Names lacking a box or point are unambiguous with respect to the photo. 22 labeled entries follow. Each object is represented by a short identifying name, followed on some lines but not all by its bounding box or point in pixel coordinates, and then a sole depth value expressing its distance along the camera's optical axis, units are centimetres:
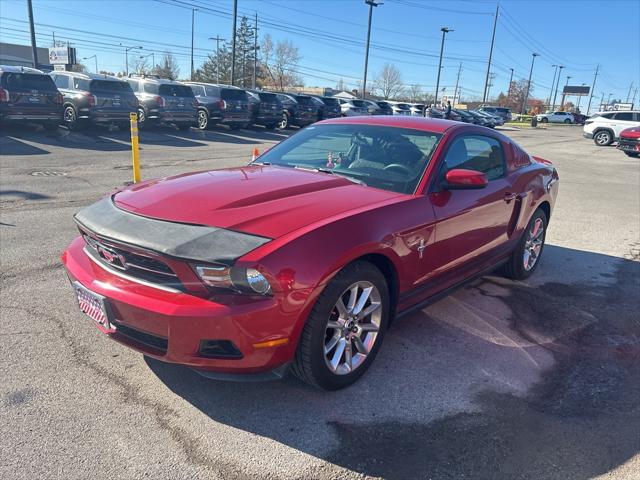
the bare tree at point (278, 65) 8350
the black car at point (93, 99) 1617
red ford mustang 253
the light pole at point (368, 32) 4031
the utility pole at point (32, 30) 2278
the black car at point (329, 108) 2714
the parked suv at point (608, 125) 2756
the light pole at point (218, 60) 8764
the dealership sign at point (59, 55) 3078
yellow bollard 826
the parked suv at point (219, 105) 2088
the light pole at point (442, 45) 5278
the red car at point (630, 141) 2119
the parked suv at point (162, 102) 1864
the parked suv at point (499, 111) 5383
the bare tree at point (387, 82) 11244
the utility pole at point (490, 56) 5475
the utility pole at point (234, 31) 3294
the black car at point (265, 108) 2298
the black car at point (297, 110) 2503
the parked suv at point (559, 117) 6762
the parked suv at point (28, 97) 1416
